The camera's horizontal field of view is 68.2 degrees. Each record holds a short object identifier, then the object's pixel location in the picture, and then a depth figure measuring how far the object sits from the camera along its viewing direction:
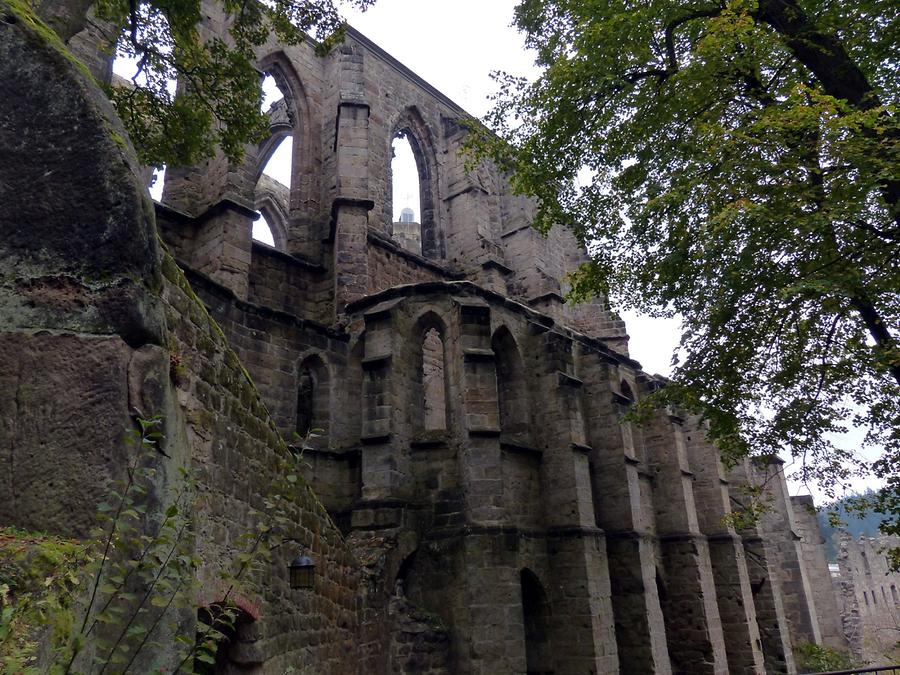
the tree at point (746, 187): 6.55
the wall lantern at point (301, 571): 5.78
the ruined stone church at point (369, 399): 2.65
